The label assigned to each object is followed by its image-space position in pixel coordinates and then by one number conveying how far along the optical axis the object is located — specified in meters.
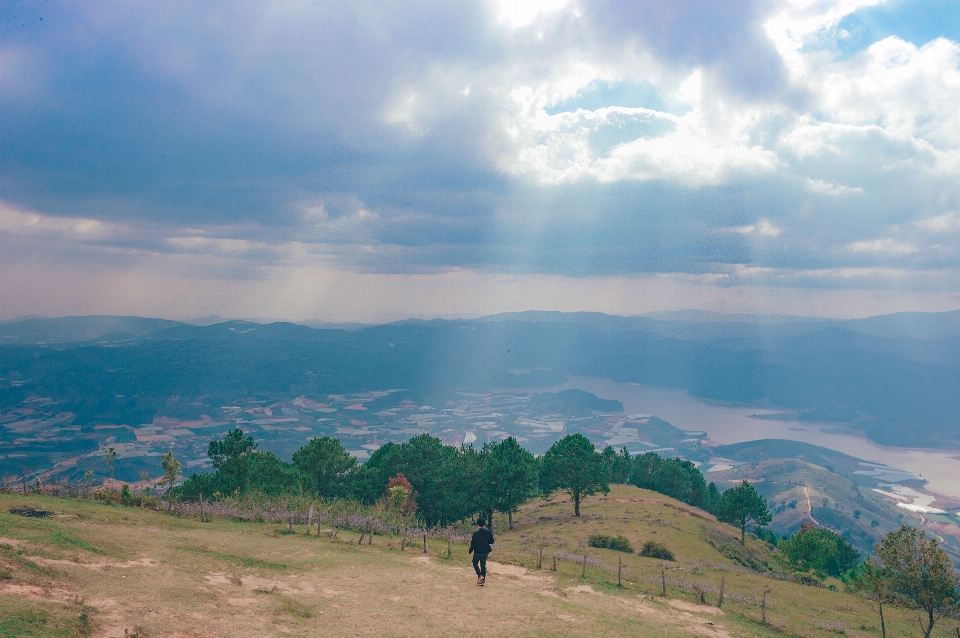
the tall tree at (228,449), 52.19
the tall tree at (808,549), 49.53
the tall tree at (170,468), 37.16
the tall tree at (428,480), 55.44
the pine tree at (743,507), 69.00
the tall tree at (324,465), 57.94
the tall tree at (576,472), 60.31
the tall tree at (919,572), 22.88
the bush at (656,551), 41.57
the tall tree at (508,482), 57.47
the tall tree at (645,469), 99.19
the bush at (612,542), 43.62
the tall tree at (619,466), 97.94
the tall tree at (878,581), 23.92
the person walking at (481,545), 21.53
